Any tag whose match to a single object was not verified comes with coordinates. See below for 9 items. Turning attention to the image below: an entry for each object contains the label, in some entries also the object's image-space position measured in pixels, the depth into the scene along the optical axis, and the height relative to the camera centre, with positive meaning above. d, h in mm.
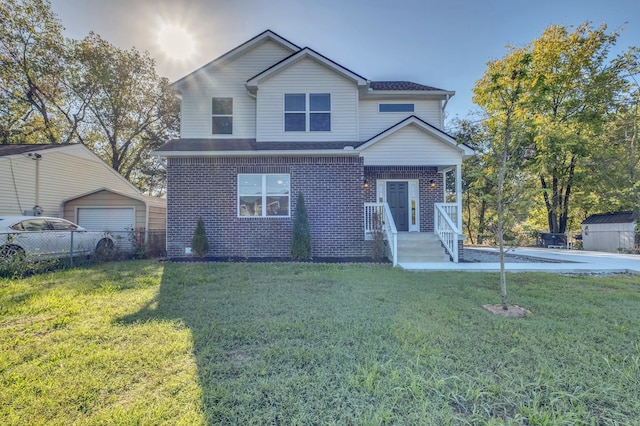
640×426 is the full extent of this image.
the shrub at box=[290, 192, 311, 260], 9055 -411
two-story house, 9570 +1957
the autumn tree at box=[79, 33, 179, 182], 19516 +8288
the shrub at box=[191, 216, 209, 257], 9297 -641
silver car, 7406 -492
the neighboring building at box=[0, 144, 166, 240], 11344 +1001
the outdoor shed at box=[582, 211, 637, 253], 13867 -527
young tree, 4559 +1486
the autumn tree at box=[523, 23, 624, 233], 15695 +7155
